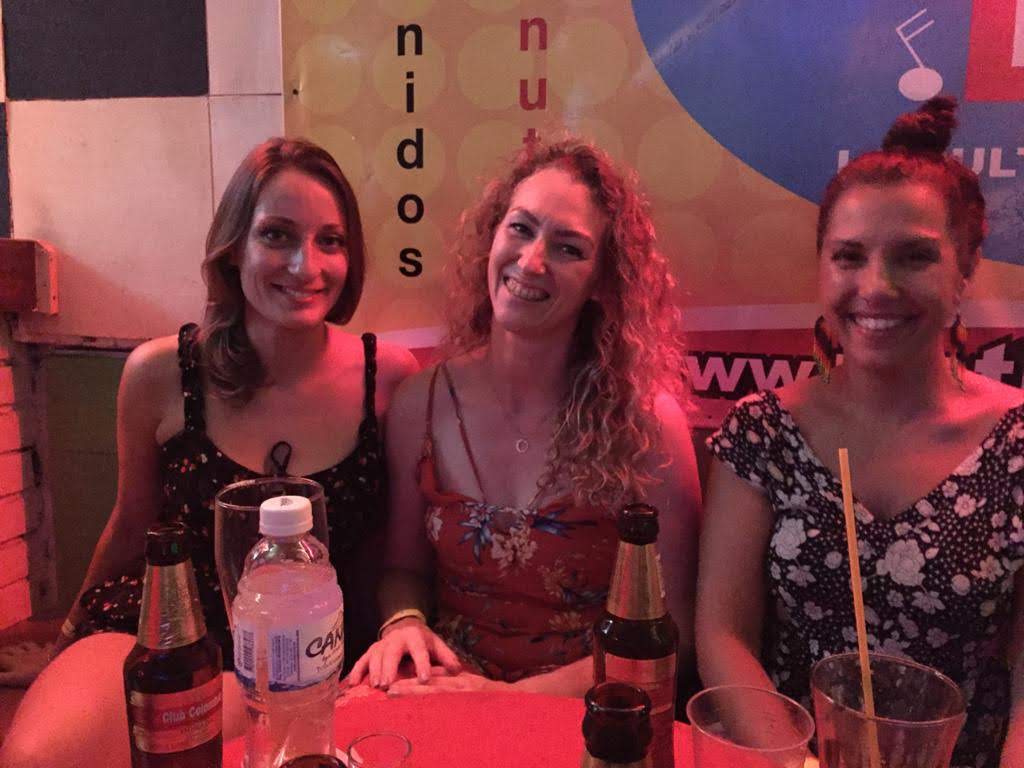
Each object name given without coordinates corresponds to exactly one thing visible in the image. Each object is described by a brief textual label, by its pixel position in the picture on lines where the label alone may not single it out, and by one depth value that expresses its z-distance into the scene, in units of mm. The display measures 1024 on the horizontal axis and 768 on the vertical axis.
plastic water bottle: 821
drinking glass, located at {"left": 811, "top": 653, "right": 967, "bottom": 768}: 734
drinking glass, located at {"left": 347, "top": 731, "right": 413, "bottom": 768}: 845
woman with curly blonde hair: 1601
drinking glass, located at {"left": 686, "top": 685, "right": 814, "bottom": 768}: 777
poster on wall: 1687
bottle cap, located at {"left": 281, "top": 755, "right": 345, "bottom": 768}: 572
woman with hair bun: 1361
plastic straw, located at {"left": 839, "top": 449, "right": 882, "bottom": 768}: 837
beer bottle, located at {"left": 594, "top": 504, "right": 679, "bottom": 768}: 851
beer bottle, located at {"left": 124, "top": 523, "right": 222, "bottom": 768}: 792
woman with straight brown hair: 1718
